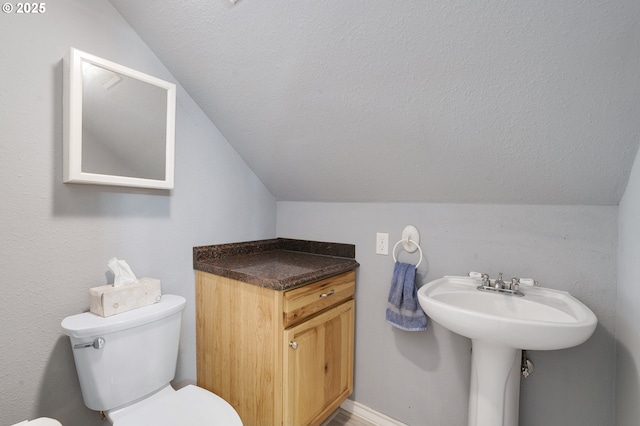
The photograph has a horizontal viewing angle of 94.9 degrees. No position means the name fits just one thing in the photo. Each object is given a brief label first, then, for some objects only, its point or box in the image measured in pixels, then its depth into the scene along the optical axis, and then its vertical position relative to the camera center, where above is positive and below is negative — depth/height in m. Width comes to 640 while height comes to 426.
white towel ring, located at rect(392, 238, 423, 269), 1.47 -0.18
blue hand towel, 1.41 -0.46
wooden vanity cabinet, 1.23 -0.65
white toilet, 1.01 -0.63
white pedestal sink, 0.87 -0.37
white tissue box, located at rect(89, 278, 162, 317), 1.09 -0.36
